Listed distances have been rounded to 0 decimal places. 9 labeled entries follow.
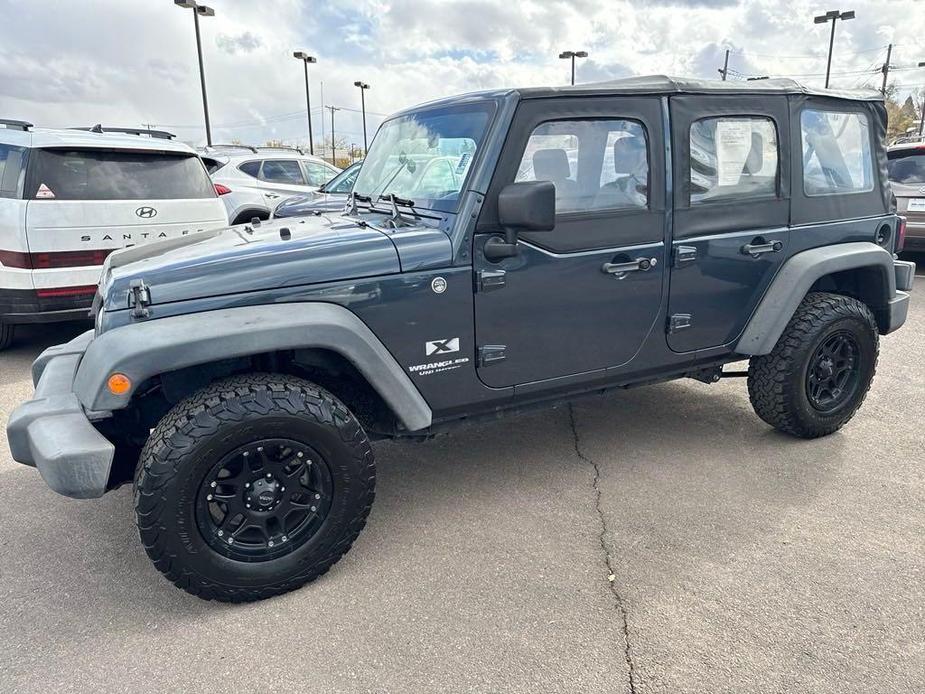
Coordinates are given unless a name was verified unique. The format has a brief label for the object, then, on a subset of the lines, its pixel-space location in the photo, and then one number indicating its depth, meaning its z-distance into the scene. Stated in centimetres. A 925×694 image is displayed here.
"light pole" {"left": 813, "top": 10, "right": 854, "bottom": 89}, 2666
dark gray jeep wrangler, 247
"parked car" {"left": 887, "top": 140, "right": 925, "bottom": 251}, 852
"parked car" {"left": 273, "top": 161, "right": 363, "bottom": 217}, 751
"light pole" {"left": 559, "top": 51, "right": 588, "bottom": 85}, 3588
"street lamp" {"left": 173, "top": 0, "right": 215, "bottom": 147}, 1992
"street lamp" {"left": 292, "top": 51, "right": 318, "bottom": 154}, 3103
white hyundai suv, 497
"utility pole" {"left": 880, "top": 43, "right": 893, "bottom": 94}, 3988
